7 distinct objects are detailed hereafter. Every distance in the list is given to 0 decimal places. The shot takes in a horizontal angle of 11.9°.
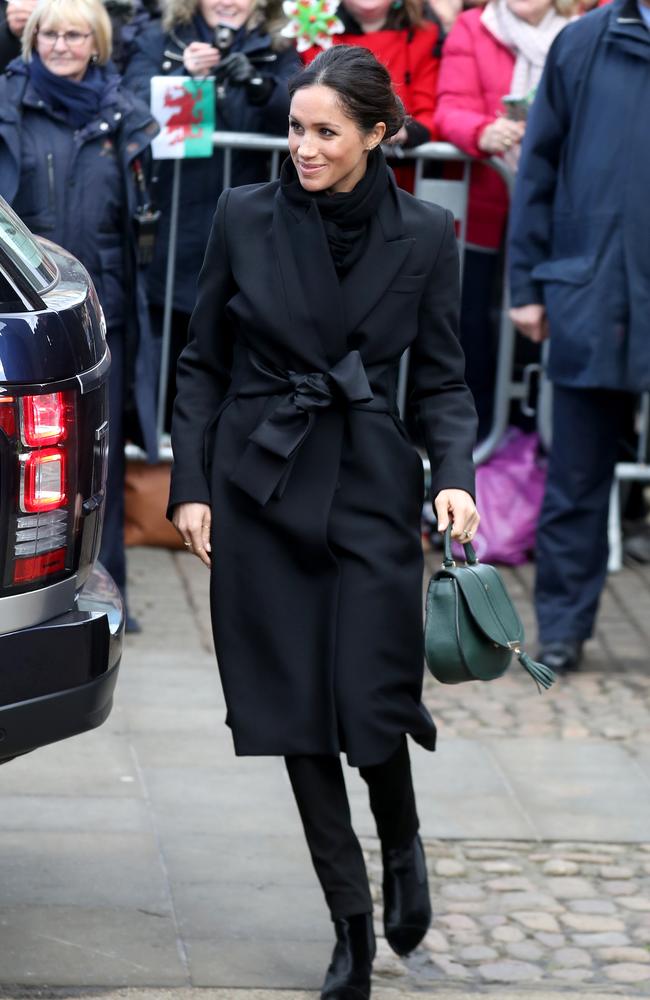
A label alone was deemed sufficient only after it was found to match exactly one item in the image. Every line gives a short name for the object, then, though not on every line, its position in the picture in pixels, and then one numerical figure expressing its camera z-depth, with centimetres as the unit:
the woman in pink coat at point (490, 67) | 1198
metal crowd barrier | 1196
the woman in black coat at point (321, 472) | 613
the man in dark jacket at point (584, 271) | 984
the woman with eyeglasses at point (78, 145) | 978
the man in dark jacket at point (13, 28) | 1094
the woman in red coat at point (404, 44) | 1192
